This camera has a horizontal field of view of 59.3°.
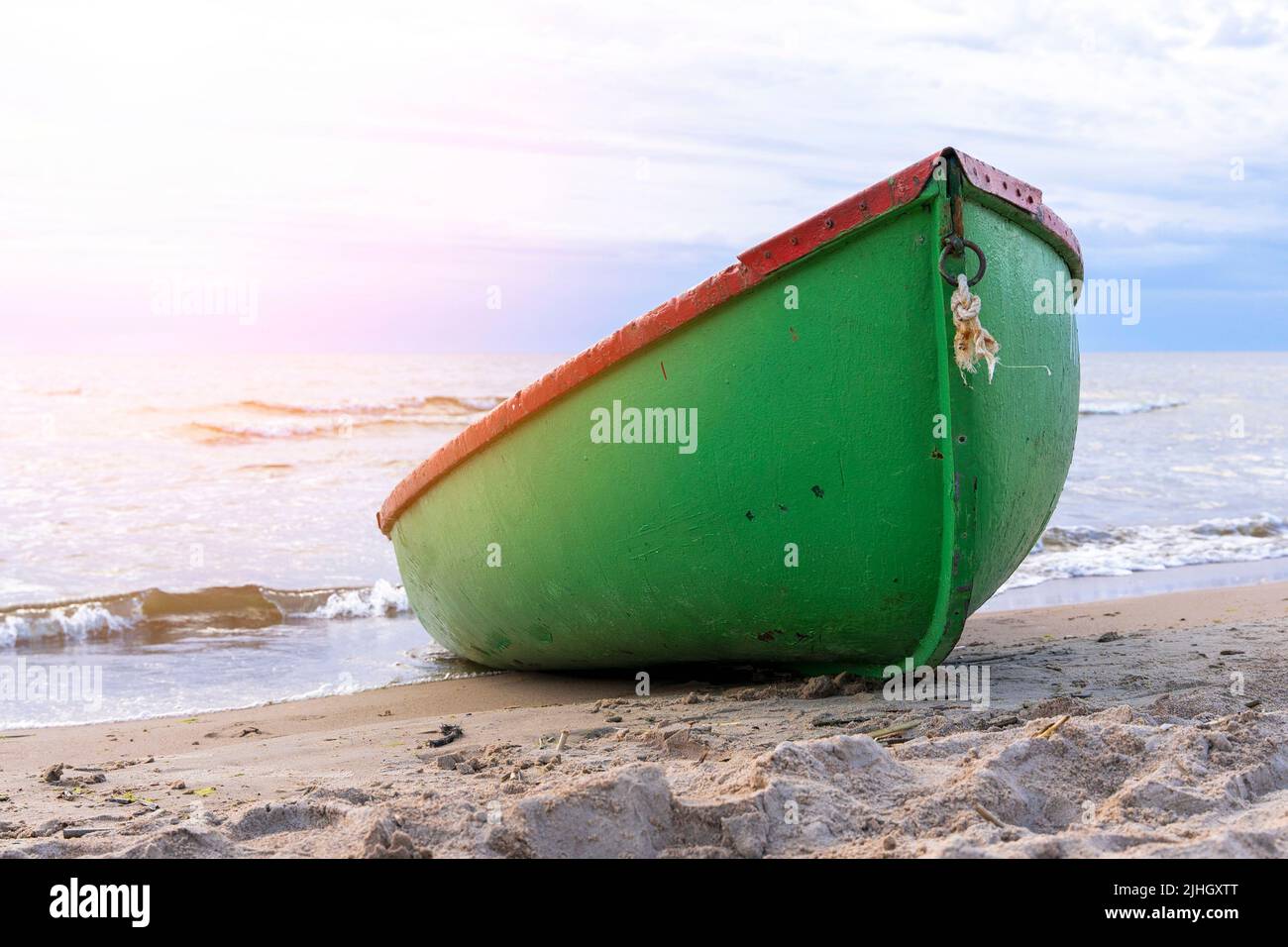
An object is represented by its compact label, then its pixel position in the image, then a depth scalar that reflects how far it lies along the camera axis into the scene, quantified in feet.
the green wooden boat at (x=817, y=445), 10.64
